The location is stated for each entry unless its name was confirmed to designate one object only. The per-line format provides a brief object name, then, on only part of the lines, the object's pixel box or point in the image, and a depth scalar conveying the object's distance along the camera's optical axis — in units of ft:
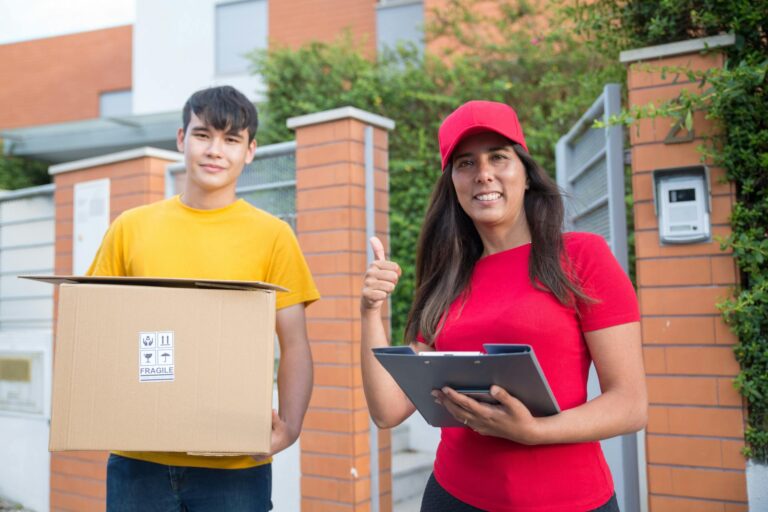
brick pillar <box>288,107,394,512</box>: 10.29
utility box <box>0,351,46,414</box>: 15.05
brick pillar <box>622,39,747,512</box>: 7.45
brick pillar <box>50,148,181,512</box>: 13.10
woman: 4.85
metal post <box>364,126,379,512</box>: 10.51
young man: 6.10
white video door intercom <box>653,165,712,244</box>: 7.59
